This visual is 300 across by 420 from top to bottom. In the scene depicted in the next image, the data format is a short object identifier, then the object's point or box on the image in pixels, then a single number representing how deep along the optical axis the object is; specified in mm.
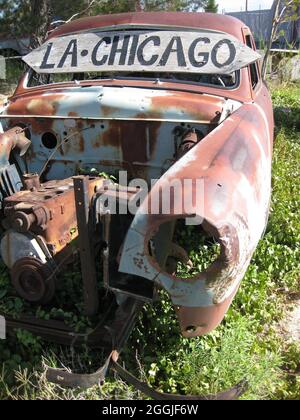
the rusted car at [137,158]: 2133
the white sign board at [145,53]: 3650
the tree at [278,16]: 8359
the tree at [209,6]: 21188
